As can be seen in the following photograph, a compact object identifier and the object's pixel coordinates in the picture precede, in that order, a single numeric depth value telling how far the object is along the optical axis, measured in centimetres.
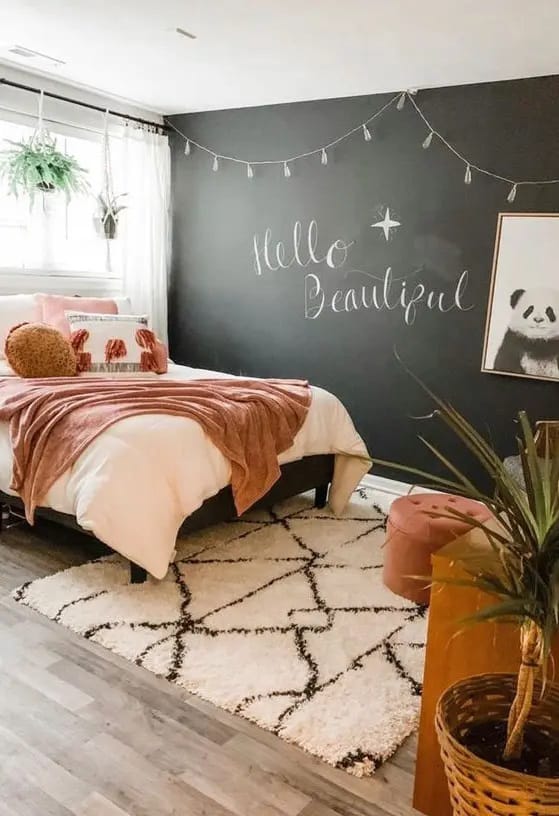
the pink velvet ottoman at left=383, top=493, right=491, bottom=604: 277
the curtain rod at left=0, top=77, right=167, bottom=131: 414
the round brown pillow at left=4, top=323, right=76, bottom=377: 356
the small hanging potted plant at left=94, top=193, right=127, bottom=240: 478
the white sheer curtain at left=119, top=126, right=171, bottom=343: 498
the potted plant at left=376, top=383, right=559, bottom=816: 121
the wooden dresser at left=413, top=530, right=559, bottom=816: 154
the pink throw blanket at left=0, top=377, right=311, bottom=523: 284
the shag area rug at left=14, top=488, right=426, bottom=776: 207
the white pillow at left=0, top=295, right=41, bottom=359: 391
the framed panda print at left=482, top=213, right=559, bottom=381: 368
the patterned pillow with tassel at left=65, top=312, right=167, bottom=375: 387
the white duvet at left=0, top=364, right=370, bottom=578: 265
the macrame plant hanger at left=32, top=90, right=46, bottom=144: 438
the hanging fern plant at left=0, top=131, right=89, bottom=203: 425
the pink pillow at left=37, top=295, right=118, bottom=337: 407
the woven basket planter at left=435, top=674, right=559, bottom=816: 120
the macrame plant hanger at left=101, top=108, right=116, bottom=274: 479
